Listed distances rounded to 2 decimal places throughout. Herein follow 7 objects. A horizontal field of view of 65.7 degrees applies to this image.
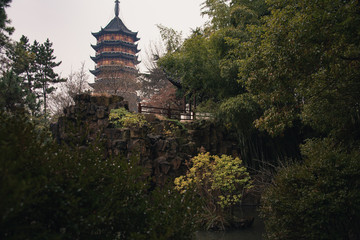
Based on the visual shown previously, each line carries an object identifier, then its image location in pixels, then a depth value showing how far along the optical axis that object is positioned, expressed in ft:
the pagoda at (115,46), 128.16
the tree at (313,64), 17.13
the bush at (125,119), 35.76
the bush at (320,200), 14.89
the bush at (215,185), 26.86
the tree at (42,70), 72.59
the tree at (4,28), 36.90
